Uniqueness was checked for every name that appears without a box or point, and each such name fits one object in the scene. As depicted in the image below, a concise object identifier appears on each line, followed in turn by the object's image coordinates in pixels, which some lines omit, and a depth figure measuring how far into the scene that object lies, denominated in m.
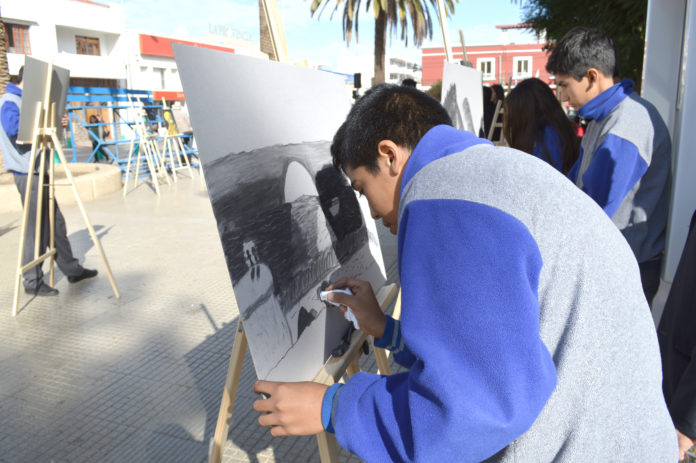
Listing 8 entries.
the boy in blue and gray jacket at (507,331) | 0.72
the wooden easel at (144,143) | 8.94
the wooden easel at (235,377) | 1.52
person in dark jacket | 1.24
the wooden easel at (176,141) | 10.09
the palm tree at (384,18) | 17.97
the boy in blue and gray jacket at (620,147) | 2.05
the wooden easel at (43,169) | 3.79
